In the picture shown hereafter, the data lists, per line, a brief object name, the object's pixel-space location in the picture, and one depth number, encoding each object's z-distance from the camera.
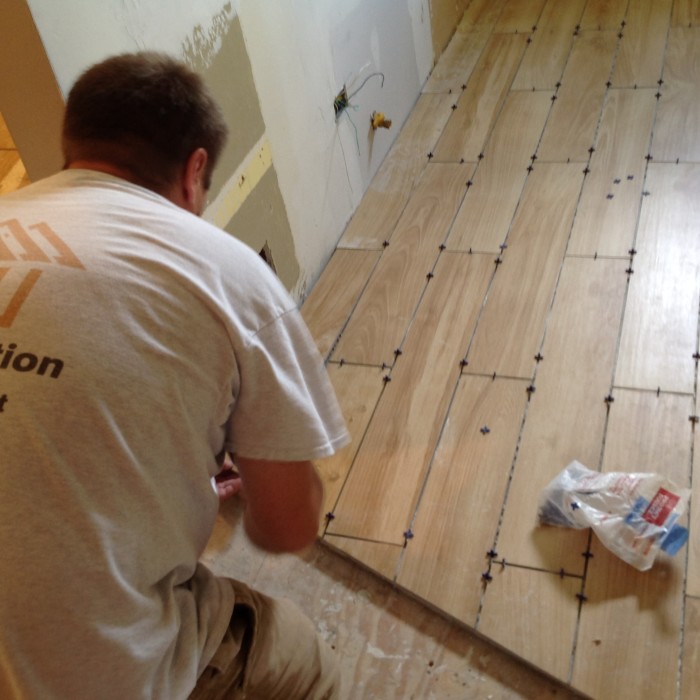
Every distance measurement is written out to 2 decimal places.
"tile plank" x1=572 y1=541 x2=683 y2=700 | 1.49
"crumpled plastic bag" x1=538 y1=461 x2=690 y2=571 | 1.64
